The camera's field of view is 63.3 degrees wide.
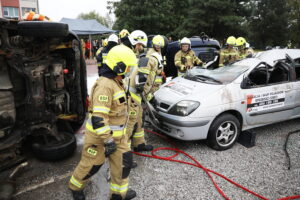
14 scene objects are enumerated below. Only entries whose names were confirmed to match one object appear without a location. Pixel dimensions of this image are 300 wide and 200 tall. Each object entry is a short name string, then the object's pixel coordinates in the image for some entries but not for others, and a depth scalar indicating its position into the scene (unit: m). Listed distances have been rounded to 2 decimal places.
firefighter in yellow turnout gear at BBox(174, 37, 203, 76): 6.20
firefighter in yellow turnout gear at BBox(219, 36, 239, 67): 7.63
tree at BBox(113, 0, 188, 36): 26.44
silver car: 3.87
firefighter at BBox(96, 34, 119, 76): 5.80
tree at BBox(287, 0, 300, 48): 27.11
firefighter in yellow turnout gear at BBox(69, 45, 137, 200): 2.43
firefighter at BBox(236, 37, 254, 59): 9.01
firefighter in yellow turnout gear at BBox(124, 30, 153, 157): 3.85
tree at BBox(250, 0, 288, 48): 30.00
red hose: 2.99
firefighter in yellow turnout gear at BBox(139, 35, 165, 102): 4.27
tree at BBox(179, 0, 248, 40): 24.89
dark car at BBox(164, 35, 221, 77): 7.81
